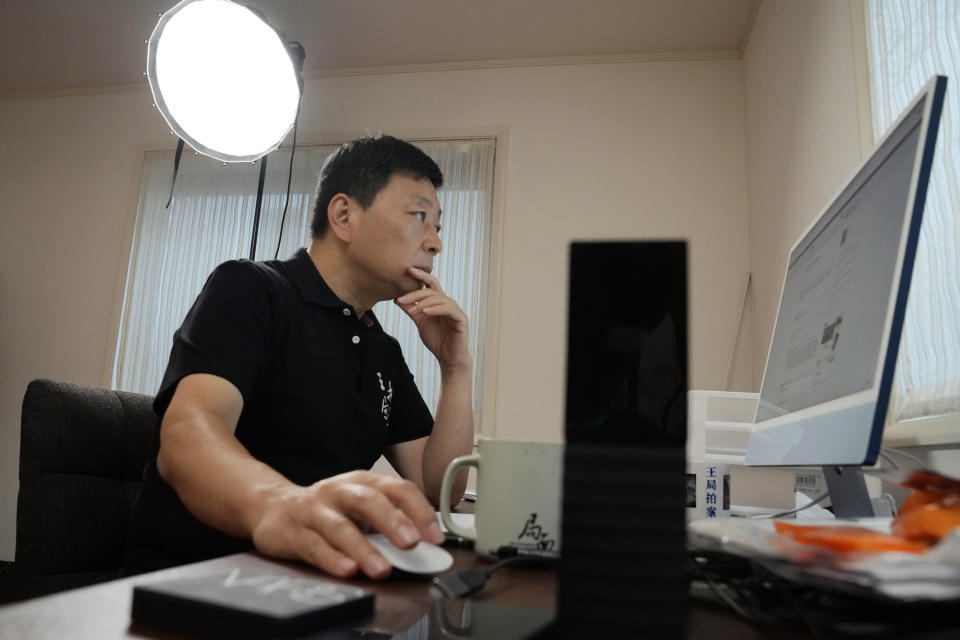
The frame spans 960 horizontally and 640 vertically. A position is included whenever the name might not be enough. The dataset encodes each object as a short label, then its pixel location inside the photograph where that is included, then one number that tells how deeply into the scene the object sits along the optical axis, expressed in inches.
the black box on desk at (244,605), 11.1
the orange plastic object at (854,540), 14.5
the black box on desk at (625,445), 9.8
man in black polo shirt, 19.7
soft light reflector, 67.4
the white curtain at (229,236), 117.2
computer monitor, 20.0
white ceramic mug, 21.1
